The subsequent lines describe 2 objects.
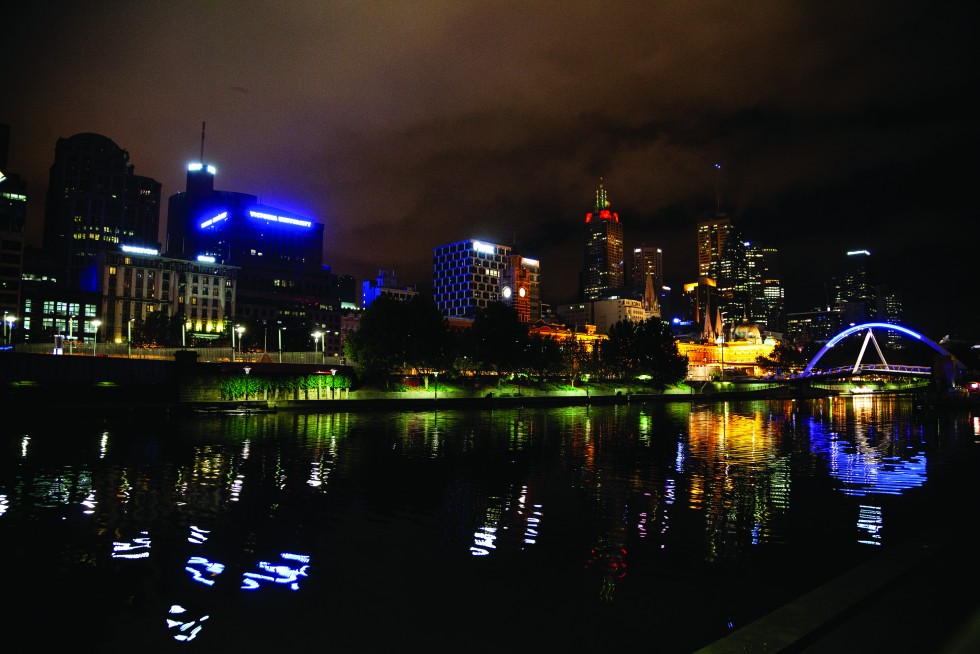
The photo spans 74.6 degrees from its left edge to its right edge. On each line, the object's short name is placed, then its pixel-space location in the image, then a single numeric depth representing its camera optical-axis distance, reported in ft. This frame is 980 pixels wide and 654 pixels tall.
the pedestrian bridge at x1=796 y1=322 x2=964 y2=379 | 484.33
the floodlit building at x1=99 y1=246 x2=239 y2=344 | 481.87
